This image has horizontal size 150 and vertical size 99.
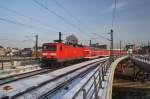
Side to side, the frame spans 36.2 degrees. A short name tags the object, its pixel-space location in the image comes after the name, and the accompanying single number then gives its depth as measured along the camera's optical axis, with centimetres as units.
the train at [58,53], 2891
